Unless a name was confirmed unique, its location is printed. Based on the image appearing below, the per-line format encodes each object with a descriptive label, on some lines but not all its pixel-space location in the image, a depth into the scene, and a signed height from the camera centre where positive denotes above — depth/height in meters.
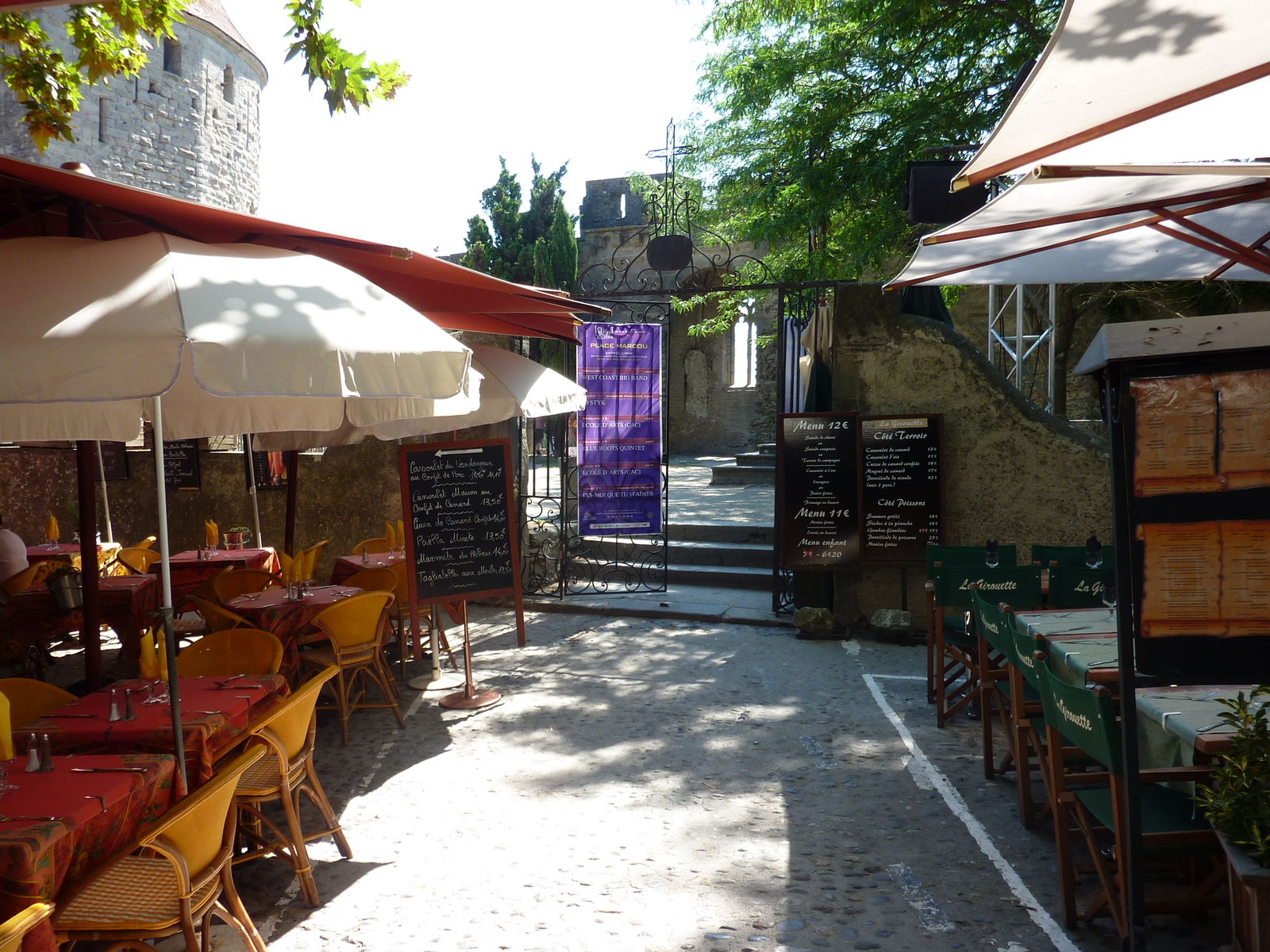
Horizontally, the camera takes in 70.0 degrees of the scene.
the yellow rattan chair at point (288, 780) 3.17 -1.18
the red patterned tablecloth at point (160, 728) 3.08 -0.94
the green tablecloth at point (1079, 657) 3.25 -0.82
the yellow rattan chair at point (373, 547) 7.32 -0.80
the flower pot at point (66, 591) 5.23 -0.79
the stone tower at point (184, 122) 19.06 +7.54
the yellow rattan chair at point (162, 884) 2.36 -1.16
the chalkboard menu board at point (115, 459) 8.29 -0.04
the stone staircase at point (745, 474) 16.02 -0.59
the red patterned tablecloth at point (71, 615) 5.59 -1.00
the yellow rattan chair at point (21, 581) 5.90 -0.82
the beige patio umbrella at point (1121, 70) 1.74 +0.75
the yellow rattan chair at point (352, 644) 4.96 -1.09
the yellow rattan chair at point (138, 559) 7.04 -0.82
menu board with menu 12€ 7.26 -0.42
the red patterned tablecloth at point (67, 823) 2.17 -0.97
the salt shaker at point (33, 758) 2.68 -0.89
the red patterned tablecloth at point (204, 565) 6.54 -0.84
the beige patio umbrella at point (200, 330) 2.26 +0.33
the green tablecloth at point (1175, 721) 2.67 -0.87
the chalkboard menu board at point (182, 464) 8.49 -0.10
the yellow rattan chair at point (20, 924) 1.90 -1.01
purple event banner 8.62 +0.09
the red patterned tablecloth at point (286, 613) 5.07 -0.92
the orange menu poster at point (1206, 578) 2.58 -0.42
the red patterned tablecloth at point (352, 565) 6.63 -0.85
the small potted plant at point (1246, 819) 2.18 -0.98
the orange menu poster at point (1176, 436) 2.55 -0.01
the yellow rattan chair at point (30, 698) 3.34 -0.92
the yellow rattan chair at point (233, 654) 4.02 -0.90
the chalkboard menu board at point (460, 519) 5.65 -0.45
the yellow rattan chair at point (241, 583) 5.84 -0.86
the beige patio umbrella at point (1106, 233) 2.98 +0.80
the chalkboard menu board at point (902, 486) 7.02 -0.38
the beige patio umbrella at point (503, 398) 5.36 +0.30
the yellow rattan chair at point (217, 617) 4.98 -0.91
